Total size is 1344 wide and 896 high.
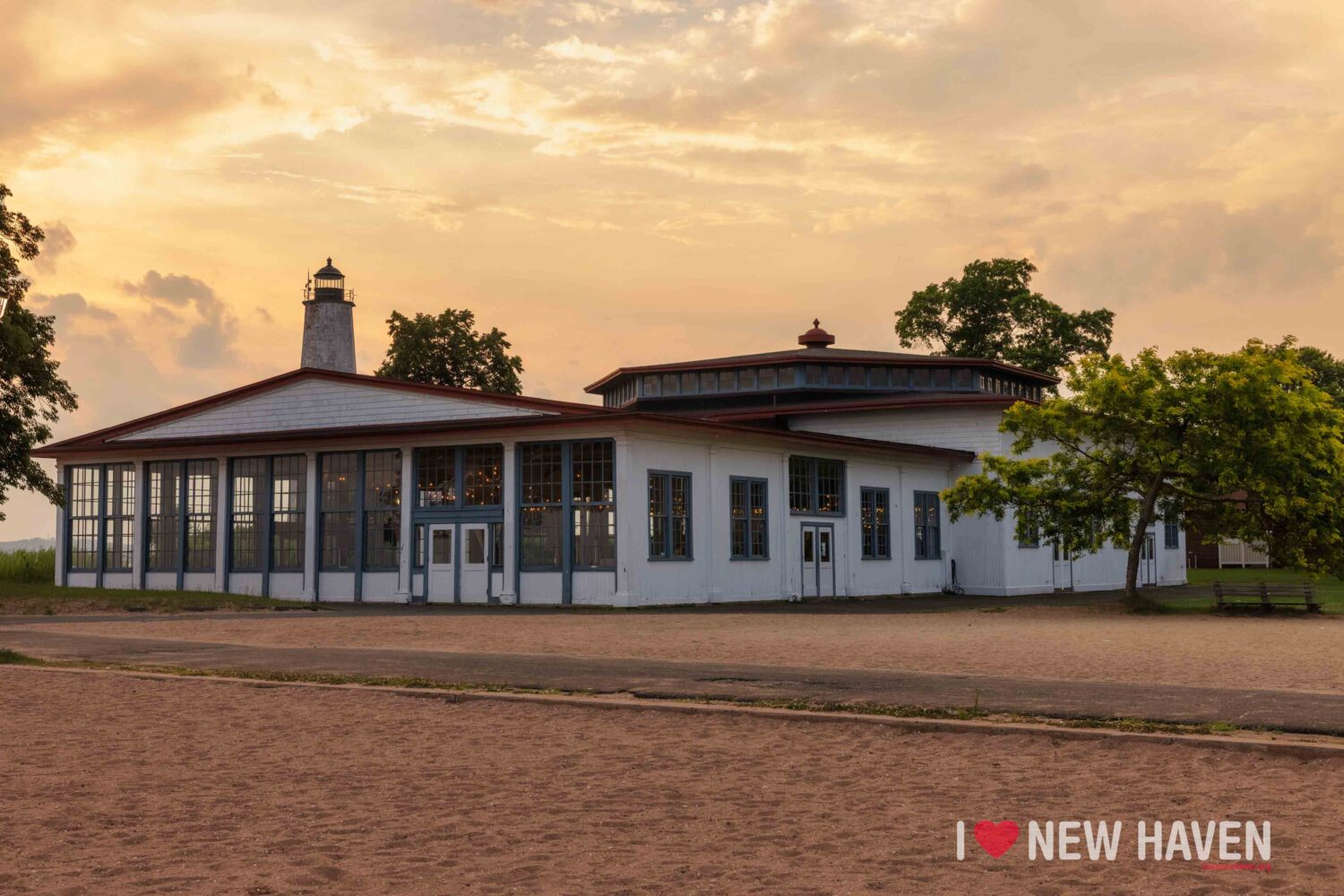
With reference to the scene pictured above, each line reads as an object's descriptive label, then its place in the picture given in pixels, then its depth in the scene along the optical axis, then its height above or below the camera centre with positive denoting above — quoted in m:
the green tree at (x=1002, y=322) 70.81 +11.85
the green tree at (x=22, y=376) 40.78 +5.62
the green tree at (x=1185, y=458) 28.84 +2.00
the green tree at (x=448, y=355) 71.19 +10.41
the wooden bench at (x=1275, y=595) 29.36 -0.91
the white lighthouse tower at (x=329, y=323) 68.94 +11.68
